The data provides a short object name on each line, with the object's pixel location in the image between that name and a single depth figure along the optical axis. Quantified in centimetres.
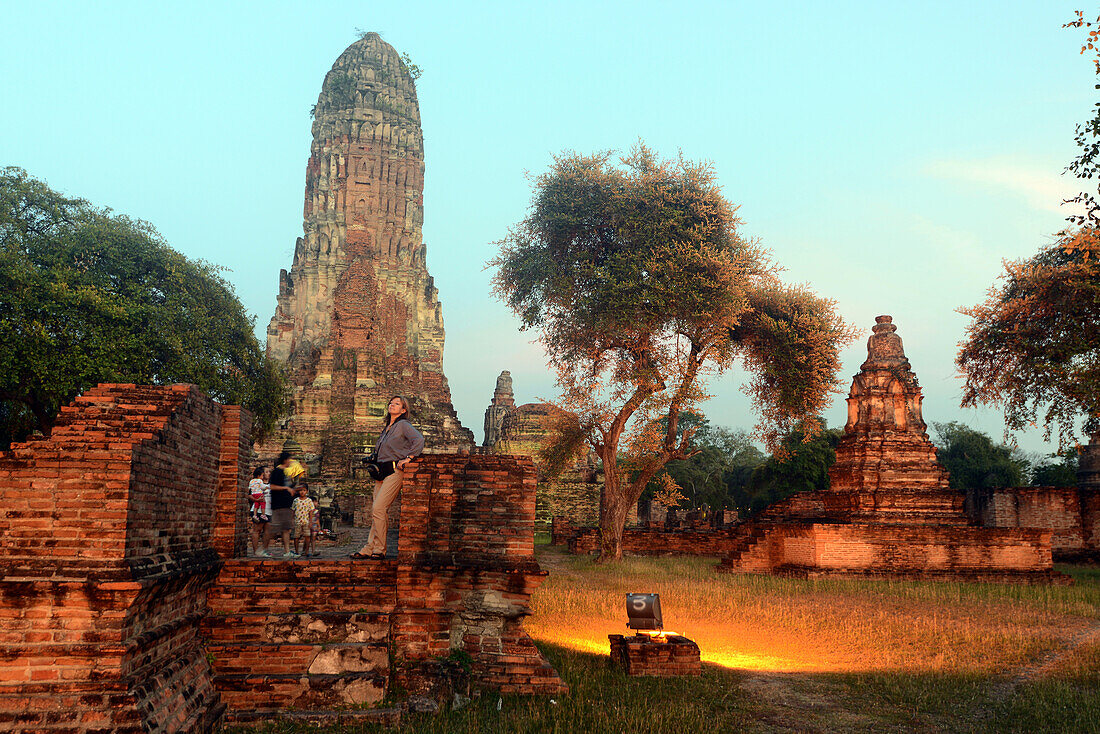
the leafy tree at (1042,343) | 1529
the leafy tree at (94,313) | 1738
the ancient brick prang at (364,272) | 4356
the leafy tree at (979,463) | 4153
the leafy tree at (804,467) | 3831
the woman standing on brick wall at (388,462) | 805
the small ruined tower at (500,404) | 5566
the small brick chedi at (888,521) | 1816
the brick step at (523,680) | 732
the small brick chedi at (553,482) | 4200
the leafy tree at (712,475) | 5253
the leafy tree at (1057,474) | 3591
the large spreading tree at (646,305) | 2108
